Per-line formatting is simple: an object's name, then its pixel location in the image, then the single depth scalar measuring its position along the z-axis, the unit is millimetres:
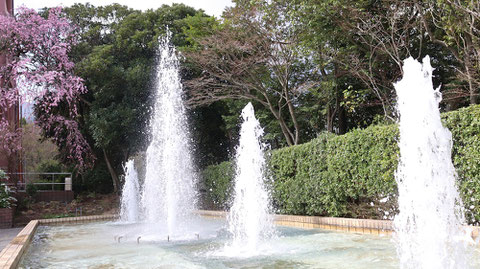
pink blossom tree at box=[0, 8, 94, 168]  13164
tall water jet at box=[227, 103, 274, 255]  7059
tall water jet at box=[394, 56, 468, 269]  3840
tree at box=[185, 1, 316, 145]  14109
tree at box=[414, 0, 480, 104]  9184
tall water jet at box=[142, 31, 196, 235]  9727
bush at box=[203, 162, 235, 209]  14578
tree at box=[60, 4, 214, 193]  18219
